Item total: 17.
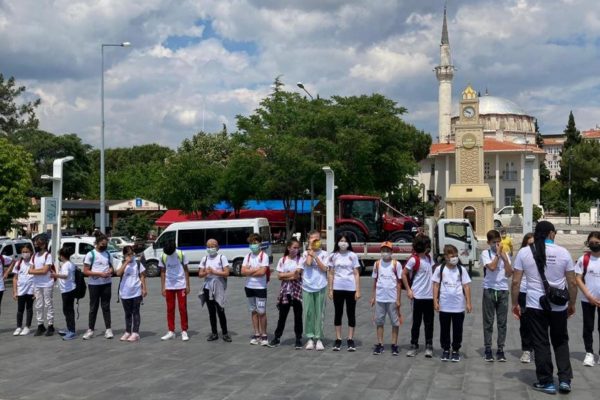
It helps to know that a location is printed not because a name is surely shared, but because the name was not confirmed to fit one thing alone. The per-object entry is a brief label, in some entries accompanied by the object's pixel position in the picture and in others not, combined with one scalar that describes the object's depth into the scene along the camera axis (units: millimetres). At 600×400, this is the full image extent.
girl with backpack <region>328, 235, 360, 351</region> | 9219
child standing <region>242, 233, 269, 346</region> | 9680
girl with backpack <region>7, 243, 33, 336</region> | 11078
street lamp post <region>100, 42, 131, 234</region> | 28666
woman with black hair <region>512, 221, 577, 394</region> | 6914
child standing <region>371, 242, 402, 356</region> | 8953
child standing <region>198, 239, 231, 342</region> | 10070
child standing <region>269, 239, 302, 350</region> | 9555
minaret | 98688
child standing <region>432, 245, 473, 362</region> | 8469
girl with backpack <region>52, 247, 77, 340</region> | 10570
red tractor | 25500
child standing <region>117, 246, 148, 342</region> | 10250
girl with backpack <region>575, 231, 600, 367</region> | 8188
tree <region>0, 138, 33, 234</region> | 28062
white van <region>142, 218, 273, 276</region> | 25250
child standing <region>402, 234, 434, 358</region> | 8844
